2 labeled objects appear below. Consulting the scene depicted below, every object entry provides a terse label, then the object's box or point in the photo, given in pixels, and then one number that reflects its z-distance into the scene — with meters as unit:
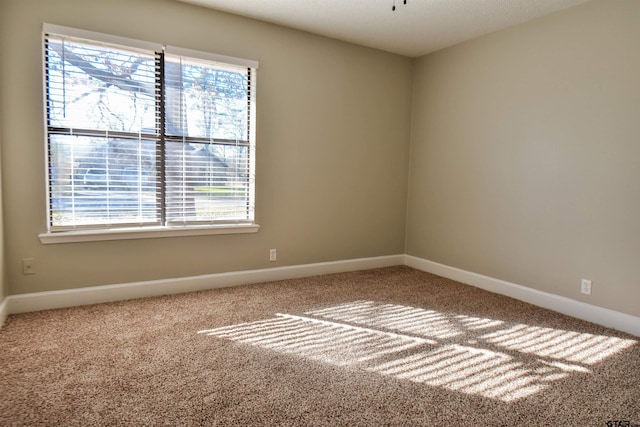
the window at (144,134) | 3.02
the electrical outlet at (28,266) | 2.97
